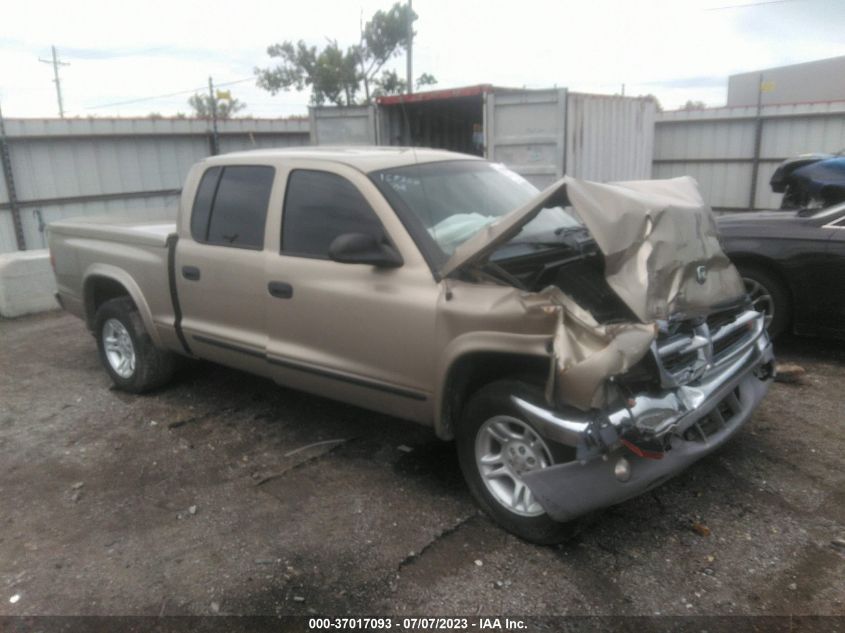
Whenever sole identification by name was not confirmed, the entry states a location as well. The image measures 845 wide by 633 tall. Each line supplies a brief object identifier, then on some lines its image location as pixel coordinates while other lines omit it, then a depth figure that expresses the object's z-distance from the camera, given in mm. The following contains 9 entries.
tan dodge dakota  2936
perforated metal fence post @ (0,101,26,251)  10234
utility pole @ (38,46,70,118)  46219
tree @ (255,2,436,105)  28484
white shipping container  9164
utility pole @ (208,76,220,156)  13000
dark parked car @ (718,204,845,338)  5305
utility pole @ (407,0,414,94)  24267
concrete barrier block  8359
